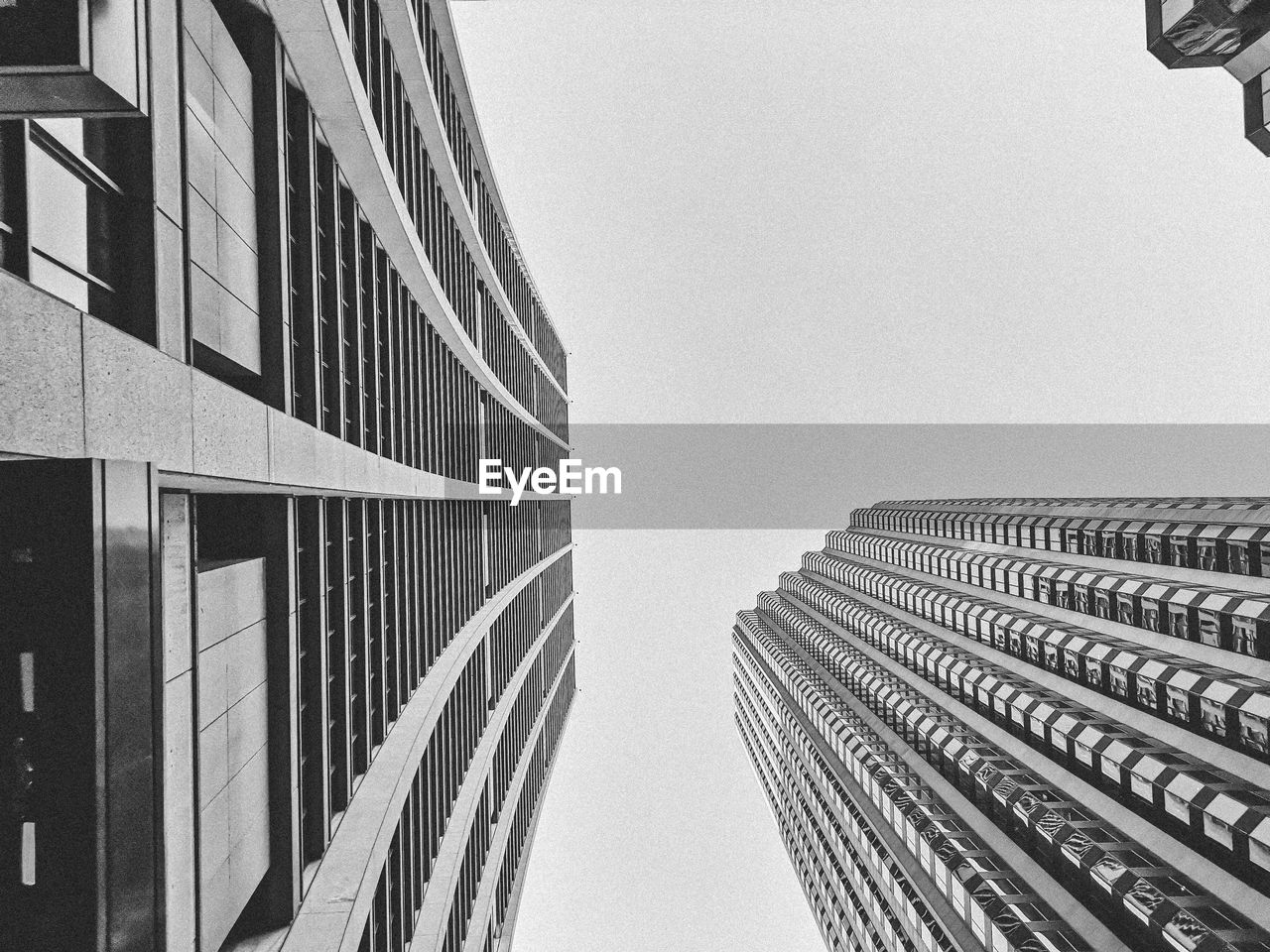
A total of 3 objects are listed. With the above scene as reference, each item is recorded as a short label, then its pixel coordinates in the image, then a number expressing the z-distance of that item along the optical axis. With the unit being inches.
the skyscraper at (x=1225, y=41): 1015.6
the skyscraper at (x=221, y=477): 373.4
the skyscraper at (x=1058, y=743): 1096.2
